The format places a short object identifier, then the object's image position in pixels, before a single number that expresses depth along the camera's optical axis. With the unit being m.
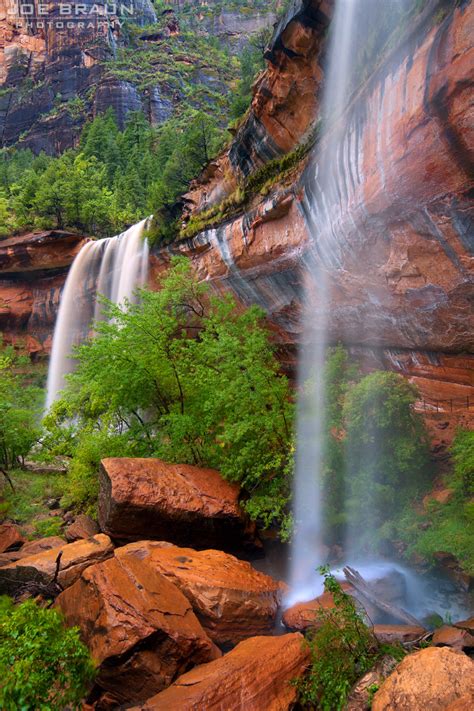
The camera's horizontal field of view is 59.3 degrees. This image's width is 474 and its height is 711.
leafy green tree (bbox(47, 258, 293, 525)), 10.15
